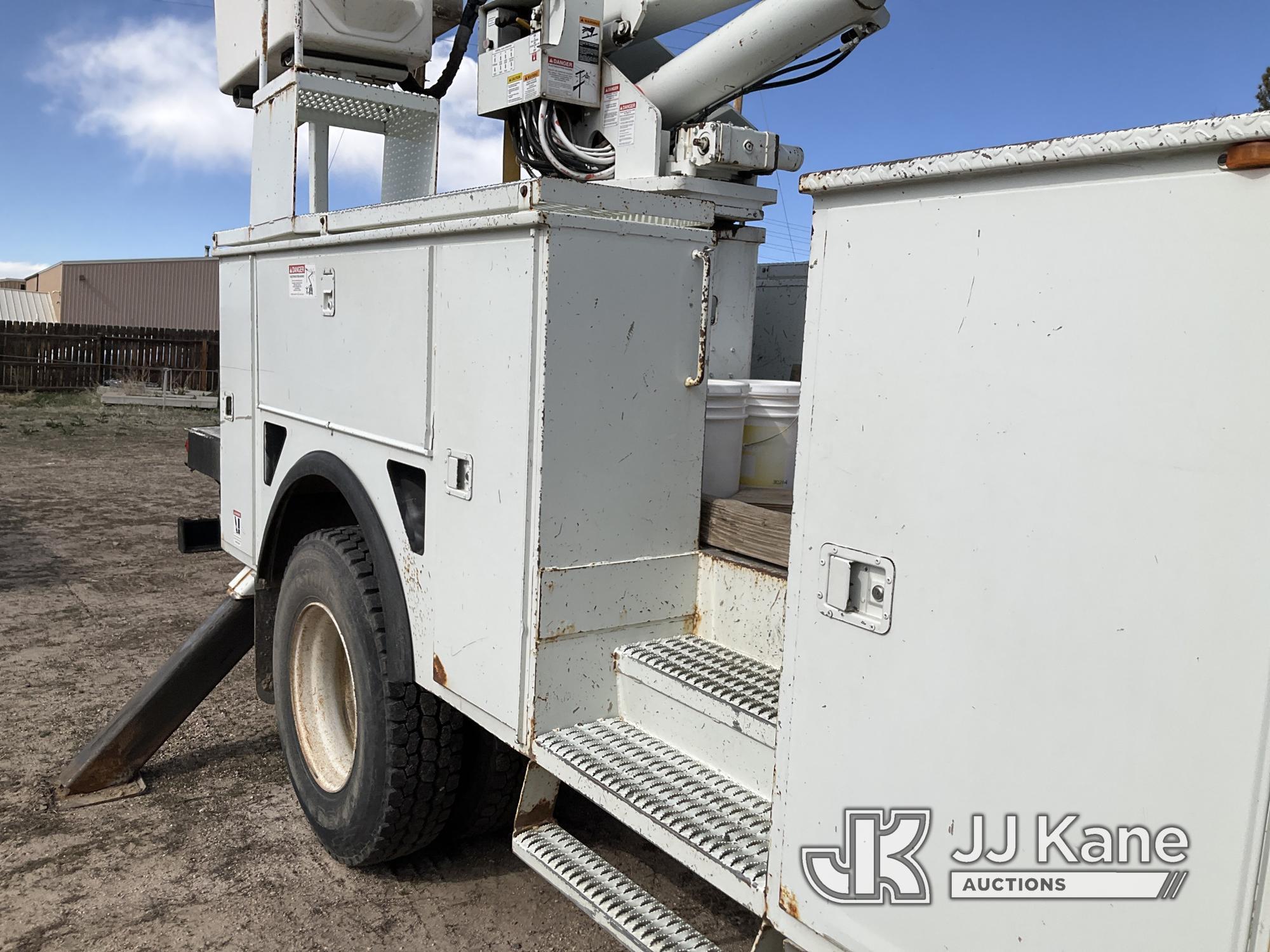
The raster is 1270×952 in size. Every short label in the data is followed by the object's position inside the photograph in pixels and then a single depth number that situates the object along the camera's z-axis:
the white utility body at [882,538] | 1.24
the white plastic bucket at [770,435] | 2.83
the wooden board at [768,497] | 2.80
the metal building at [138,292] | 31.88
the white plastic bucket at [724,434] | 2.74
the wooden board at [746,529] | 2.40
